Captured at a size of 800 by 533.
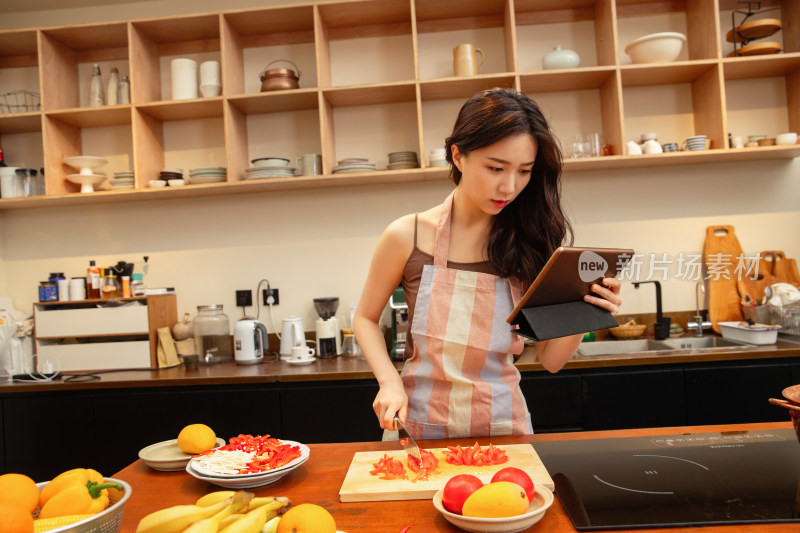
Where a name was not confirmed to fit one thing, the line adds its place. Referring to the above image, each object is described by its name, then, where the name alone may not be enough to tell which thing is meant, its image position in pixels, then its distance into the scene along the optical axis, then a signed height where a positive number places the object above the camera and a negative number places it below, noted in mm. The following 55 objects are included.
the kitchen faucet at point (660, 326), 2977 -320
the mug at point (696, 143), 2904 +561
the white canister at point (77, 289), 3152 +43
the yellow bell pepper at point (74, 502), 802 -276
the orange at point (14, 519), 672 -247
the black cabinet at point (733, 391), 2516 -563
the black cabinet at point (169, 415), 2650 -553
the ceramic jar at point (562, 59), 2939 +1019
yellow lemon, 1280 -320
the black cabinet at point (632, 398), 2547 -573
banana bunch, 780 -305
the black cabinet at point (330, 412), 2609 -565
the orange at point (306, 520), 775 -309
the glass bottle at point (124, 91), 3143 +1059
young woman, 1438 +0
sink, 2930 -414
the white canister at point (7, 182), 3148 +622
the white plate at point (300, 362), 2879 -376
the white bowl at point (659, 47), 2895 +1040
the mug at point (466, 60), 2975 +1056
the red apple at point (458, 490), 928 -337
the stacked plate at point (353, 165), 2951 +564
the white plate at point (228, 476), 1115 -347
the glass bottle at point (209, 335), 3092 -239
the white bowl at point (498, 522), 881 -371
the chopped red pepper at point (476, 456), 1188 -366
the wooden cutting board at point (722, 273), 3094 -82
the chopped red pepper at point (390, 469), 1144 -367
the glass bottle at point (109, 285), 3121 +51
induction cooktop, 947 -394
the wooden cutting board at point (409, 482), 1074 -379
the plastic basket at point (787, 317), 2791 -297
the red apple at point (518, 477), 950 -330
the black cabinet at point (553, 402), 2555 -570
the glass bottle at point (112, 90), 3168 +1077
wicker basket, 3047 -345
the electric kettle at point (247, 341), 2959 -271
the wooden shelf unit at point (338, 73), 2945 +1019
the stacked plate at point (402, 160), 2986 +584
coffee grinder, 3035 -284
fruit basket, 746 -286
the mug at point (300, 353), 2908 -336
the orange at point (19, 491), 812 -261
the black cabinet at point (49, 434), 2730 -615
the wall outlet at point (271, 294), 3291 -52
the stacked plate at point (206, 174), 3039 +580
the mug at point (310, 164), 2998 +590
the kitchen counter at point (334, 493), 970 -390
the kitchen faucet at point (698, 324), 3039 -331
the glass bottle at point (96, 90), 3178 +1091
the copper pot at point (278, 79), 3034 +1040
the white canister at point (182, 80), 3125 +1096
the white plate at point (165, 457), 1254 -352
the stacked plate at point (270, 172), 2973 +561
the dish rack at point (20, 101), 3428 +1139
